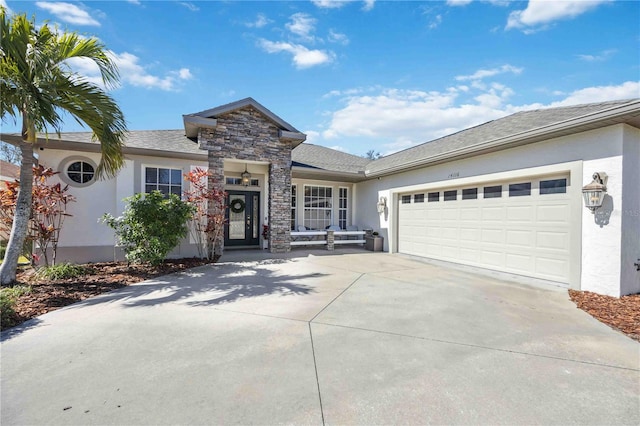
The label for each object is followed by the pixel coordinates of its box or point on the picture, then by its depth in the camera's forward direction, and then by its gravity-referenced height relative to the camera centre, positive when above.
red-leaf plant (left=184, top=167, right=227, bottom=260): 8.93 -0.03
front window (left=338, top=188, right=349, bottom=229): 14.19 +0.16
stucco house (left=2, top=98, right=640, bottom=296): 5.67 +0.79
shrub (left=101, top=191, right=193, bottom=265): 7.18 -0.42
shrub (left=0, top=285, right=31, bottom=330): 3.96 -1.43
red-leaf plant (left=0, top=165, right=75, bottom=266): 7.00 +0.08
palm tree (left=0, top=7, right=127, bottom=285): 5.06 +2.35
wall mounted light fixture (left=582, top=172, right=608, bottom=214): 5.56 +0.42
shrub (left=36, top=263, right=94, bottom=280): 6.20 -1.38
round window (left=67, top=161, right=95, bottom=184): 8.34 +1.18
